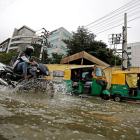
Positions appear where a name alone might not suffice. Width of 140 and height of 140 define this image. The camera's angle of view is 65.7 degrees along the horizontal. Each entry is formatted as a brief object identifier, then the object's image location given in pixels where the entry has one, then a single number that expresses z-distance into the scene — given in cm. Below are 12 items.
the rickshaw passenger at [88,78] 657
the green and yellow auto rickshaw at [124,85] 625
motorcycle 363
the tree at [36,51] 2495
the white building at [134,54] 5168
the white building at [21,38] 4350
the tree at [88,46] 2147
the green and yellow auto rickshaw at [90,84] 578
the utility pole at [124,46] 1101
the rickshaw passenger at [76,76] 691
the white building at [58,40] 4056
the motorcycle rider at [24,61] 359
